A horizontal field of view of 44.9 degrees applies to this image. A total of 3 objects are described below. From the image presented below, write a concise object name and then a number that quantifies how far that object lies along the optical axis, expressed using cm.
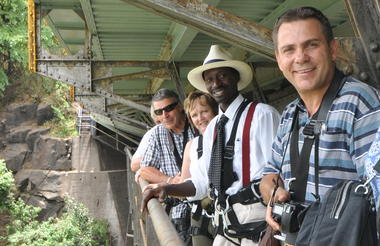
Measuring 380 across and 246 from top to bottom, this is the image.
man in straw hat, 266
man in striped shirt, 163
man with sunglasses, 415
